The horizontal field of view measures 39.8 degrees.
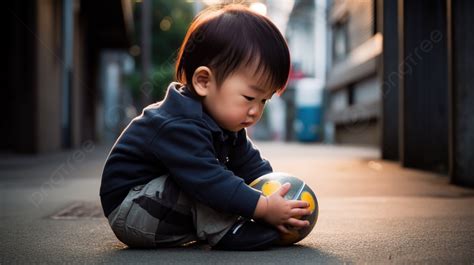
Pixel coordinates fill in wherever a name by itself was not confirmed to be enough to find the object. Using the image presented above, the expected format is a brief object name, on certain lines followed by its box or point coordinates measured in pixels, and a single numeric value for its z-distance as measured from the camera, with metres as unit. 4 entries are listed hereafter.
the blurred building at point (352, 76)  18.81
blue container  29.19
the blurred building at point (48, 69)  10.62
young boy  2.38
